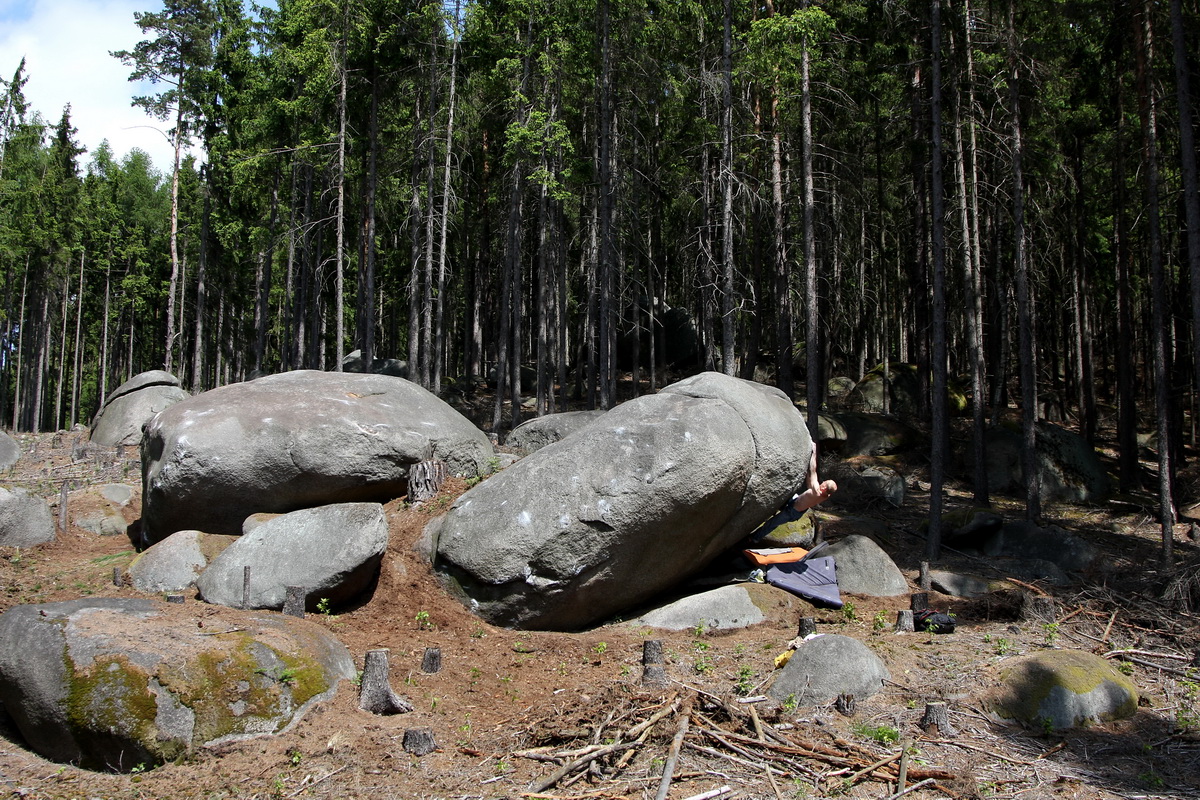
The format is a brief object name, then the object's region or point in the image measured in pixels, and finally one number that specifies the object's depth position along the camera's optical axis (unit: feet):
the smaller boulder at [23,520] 38.01
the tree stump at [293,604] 27.96
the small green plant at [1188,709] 23.01
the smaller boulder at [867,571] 35.60
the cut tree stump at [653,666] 23.62
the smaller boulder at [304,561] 29.68
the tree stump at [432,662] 25.05
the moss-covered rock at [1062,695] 22.94
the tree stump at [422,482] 35.35
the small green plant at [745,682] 23.95
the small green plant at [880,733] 20.79
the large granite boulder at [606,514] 29.84
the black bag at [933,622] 30.45
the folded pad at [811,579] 33.60
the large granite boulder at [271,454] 35.94
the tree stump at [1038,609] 31.76
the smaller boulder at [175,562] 31.86
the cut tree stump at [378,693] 21.83
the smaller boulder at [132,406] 75.36
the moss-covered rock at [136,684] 19.21
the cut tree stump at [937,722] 21.27
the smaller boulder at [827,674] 23.30
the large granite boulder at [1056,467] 60.75
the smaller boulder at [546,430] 47.78
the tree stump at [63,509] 41.40
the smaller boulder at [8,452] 61.94
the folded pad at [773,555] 34.58
